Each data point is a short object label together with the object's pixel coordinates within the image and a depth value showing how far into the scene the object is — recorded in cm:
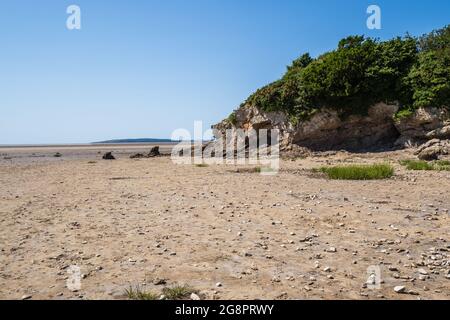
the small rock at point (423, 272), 625
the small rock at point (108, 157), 4660
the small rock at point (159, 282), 608
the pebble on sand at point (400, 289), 561
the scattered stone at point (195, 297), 546
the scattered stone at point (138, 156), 4642
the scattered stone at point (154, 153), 4679
